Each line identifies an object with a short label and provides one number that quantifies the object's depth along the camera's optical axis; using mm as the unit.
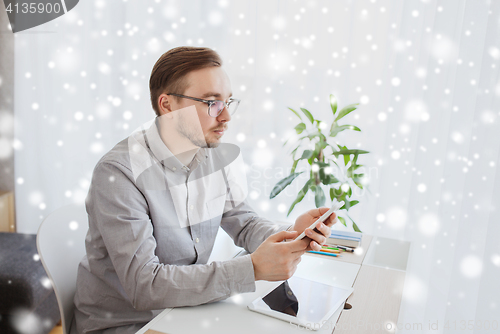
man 819
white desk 733
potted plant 1472
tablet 772
